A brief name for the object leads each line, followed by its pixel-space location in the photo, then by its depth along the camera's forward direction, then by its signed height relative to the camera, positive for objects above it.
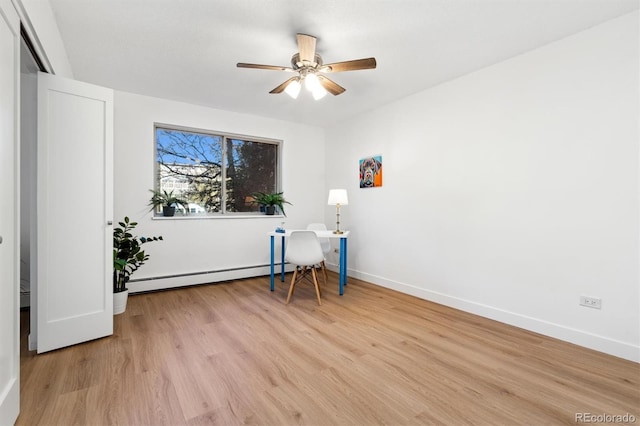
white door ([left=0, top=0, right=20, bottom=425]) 1.33 -0.03
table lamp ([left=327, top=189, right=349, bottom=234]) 3.86 +0.17
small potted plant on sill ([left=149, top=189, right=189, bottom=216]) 3.75 +0.11
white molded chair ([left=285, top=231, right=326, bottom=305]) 3.33 -0.43
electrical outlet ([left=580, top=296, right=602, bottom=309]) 2.25 -0.68
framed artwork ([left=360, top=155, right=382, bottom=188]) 4.10 +0.57
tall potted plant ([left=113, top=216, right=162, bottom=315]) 2.93 -0.50
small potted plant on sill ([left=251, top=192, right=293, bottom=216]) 4.55 +0.16
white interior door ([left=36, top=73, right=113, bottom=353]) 2.12 -0.03
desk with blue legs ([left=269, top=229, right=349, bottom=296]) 3.67 -0.41
